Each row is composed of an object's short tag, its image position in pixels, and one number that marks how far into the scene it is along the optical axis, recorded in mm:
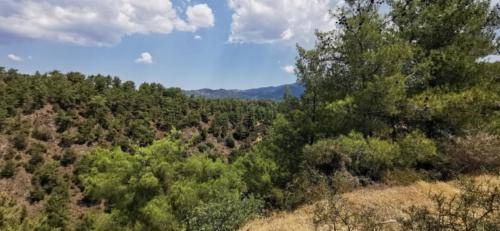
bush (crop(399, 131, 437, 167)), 13648
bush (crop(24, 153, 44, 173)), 44094
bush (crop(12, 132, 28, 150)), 46125
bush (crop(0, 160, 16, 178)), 41594
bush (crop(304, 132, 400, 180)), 13492
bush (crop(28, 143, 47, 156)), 46000
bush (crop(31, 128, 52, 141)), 49406
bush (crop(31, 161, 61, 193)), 42875
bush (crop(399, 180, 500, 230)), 5223
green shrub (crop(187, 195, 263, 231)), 9773
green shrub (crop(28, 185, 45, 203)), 41062
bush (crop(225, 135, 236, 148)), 73306
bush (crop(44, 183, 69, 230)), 36312
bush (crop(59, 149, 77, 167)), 48250
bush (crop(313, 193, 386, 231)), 6480
